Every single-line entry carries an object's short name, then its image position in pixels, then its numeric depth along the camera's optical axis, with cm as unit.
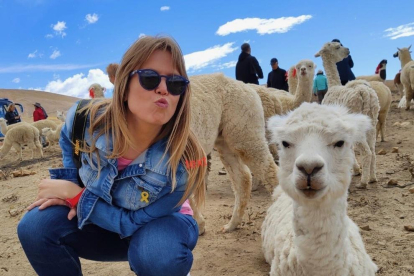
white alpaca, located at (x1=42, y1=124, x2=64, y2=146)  1387
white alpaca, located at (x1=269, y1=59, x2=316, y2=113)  701
